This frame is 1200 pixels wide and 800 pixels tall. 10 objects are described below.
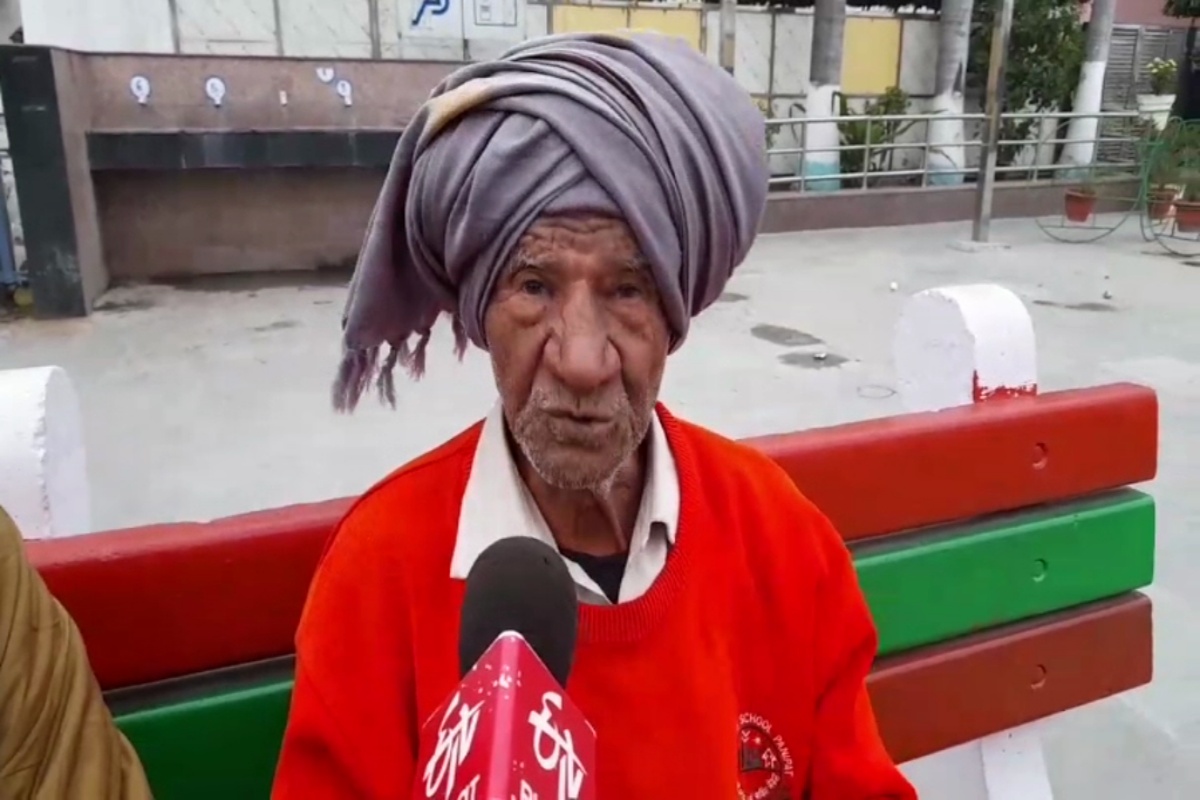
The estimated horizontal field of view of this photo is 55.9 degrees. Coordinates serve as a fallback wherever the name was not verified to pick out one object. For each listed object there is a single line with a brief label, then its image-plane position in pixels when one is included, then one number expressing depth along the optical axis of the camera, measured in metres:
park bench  1.36
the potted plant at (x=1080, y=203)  11.38
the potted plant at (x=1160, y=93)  14.75
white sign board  10.26
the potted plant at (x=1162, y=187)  10.98
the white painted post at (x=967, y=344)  1.90
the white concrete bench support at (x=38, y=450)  1.29
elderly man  1.06
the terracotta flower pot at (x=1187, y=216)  10.49
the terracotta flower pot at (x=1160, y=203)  11.04
